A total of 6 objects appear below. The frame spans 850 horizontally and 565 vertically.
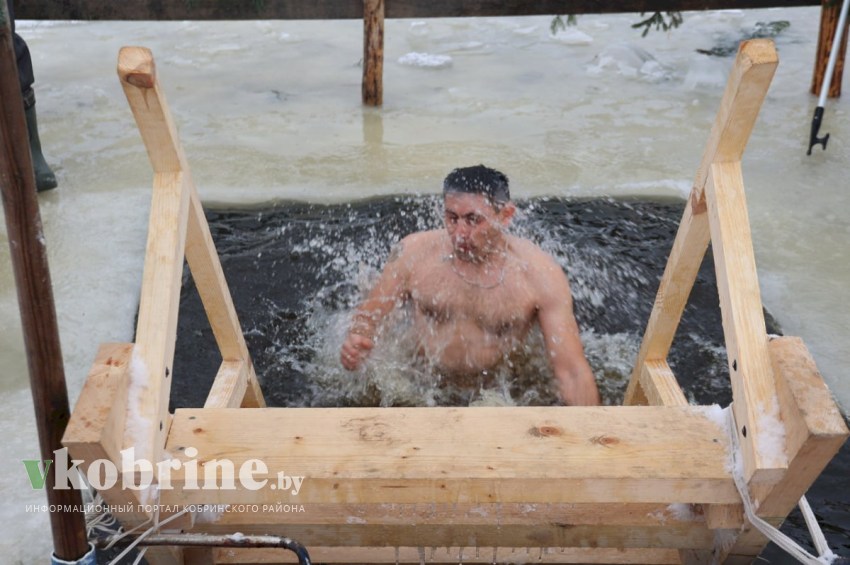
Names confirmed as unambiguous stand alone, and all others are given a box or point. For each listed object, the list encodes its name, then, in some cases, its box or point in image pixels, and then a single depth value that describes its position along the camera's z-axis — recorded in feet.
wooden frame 5.37
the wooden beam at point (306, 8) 19.61
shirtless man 9.27
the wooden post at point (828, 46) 18.93
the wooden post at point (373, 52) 19.08
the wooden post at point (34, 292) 3.72
